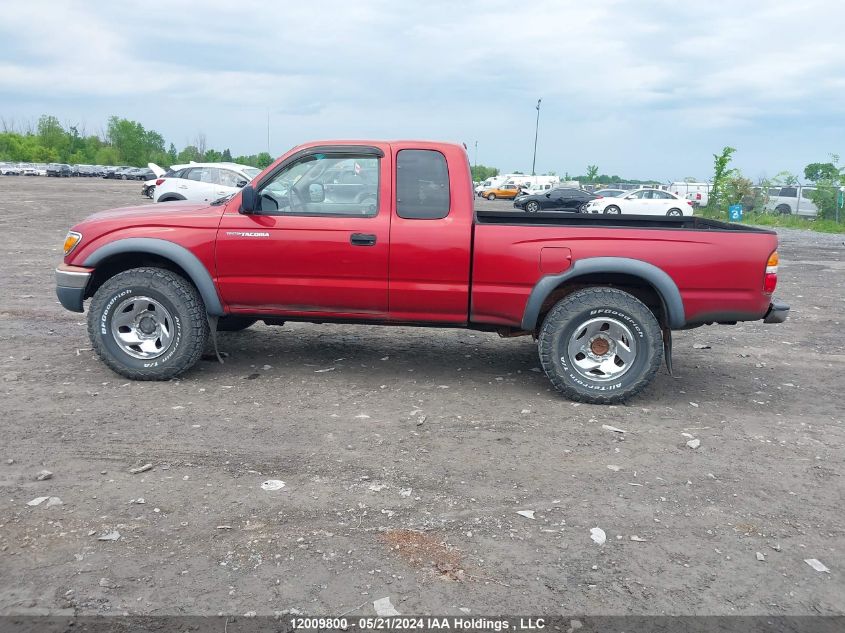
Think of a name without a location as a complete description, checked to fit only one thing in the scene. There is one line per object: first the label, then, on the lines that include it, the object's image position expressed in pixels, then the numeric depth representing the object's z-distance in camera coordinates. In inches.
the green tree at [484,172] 4029.0
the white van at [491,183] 2250.5
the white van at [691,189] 1687.0
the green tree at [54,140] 5049.2
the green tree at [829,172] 1211.9
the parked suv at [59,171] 3260.3
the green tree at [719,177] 1434.5
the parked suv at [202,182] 745.0
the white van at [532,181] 2268.7
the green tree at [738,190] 1390.3
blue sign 1295.5
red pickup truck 210.8
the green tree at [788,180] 1383.2
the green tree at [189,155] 5405.0
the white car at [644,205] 1218.0
